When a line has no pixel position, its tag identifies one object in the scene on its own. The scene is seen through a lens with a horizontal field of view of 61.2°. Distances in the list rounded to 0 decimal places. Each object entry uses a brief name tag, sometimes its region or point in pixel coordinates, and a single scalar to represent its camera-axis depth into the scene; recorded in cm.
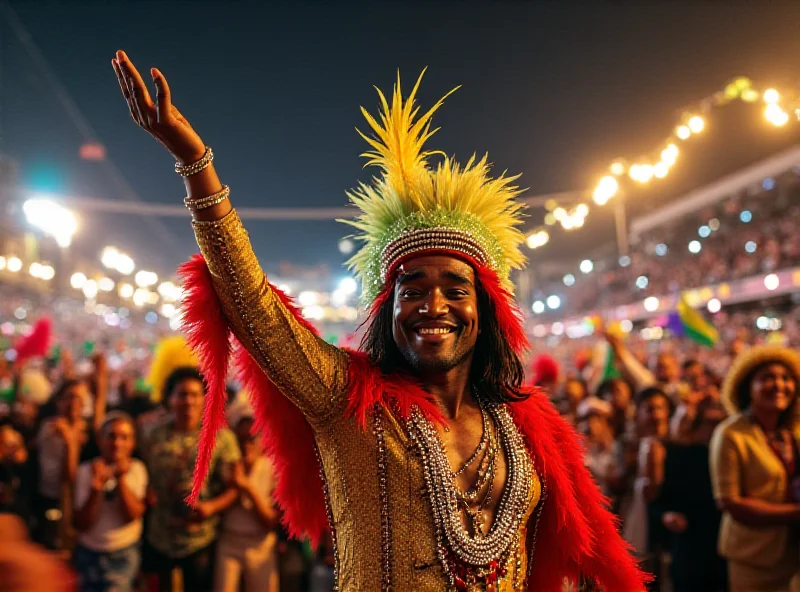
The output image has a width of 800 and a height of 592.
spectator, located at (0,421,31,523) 514
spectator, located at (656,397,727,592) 421
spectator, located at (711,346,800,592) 355
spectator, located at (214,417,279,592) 409
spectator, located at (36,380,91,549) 499
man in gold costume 177
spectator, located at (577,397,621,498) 478
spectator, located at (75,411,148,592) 397
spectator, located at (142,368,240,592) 401
